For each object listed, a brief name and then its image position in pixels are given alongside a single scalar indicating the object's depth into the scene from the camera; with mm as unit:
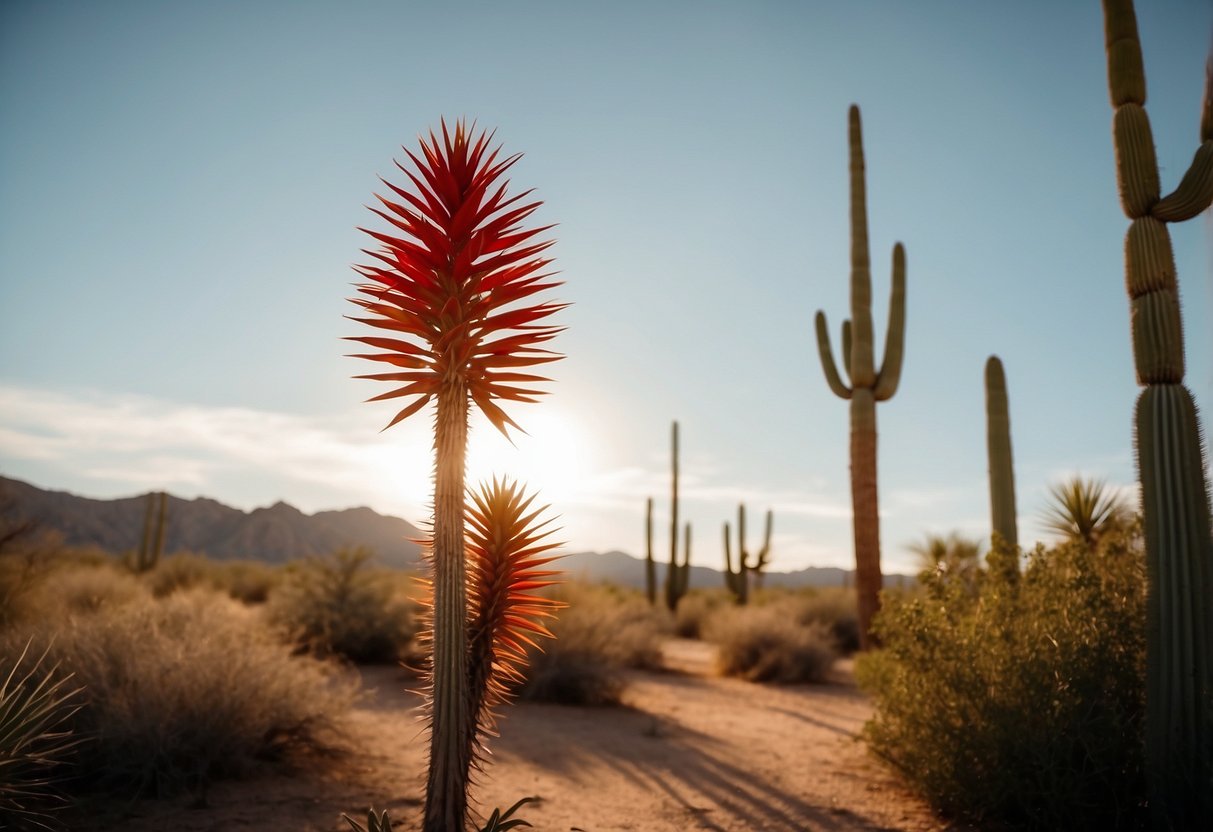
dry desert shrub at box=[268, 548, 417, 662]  13930
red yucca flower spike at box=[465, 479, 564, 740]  3471
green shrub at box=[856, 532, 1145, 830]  5215
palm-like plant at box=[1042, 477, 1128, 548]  9336
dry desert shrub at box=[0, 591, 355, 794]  5762
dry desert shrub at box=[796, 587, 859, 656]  20156
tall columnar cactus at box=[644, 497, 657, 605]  27125
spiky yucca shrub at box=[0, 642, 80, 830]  3980
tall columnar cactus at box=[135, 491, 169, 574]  26719
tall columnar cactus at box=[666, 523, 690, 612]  25219
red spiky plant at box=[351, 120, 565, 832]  3029
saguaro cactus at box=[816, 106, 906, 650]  11875
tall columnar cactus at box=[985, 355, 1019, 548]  10734
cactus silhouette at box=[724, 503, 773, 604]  26153
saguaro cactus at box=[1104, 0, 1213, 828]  4883
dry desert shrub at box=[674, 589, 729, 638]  24219
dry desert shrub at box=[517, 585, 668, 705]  11477
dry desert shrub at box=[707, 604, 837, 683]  14984
